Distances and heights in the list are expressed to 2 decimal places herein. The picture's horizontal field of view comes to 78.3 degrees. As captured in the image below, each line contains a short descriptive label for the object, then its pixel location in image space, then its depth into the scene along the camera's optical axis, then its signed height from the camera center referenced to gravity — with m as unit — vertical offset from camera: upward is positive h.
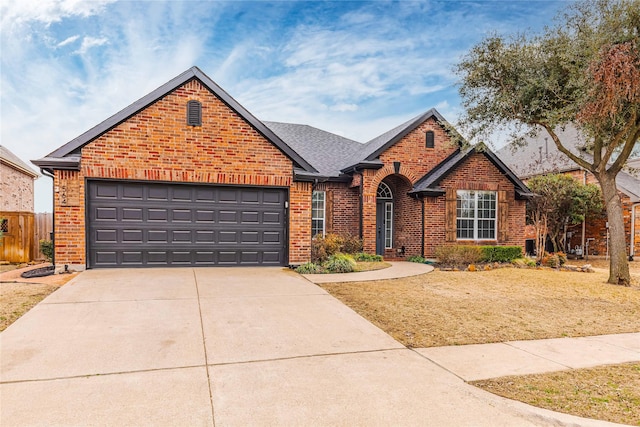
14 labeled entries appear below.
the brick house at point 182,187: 9.82 +0.65
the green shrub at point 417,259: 14.76 -1.78
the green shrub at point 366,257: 13.92 -1.62
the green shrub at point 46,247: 12.48 -1.16
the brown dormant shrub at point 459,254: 13.80 -1.49
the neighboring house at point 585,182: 18.06 +1.01
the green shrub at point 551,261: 14.41 -1.79
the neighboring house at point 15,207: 13.06 +0.21
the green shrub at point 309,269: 10.57 -1.55
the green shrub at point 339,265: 10.93 -1.49
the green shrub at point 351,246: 14.34 -1.24
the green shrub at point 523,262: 14.59 -1.86
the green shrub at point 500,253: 14.48 -1.53
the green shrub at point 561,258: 14.74 -1.72
